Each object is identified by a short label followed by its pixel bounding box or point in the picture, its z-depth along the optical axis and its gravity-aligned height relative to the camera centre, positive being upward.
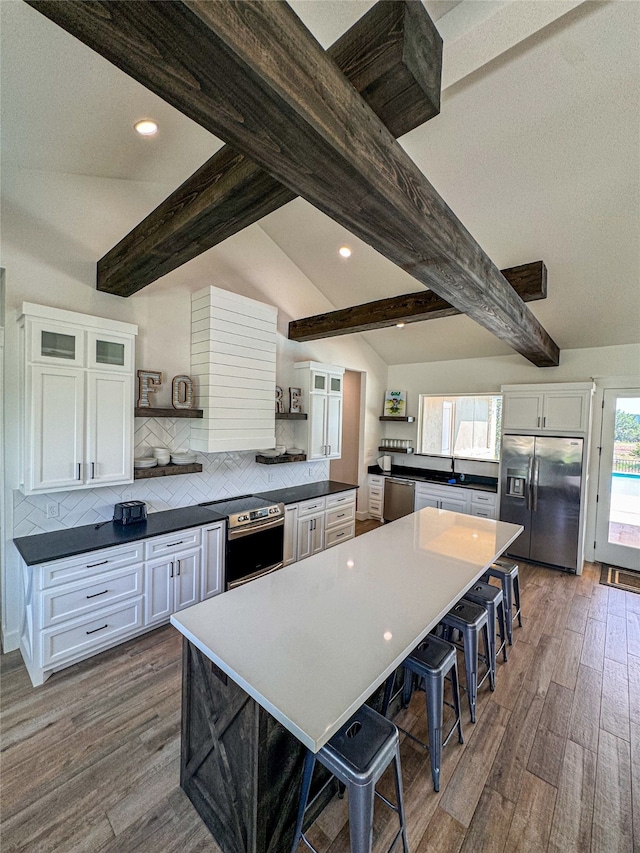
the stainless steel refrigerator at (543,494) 4.23 -0.93
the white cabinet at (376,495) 5.98 -1.37
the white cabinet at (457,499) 4.91 -1.20
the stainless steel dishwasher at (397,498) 5.66 -1.34
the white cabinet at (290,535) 3.89 -1.36
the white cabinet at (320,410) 4.52 +0.04
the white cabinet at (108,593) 2.33 -1.39
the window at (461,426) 5.41 -0.15
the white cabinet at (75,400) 2.42 +0.03
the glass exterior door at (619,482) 4.26 -0.74
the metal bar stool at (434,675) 1.76 -1.31
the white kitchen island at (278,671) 1.25 -0.95
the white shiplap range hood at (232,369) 3.38 +0.41
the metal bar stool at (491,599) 2.44 -1.27
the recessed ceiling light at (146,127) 2.02 +1.61
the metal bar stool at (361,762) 1.23 -1.24
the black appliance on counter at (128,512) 2.94 -0.88
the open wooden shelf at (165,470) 2.99 -0.55
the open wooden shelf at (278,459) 4.10 -0.56
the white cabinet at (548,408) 4.17 +0.14
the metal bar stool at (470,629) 2.16 -1.31
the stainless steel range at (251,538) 3.32 -1.25
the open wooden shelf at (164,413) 3.01 -0.05
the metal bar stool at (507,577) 2.82 -1.30
